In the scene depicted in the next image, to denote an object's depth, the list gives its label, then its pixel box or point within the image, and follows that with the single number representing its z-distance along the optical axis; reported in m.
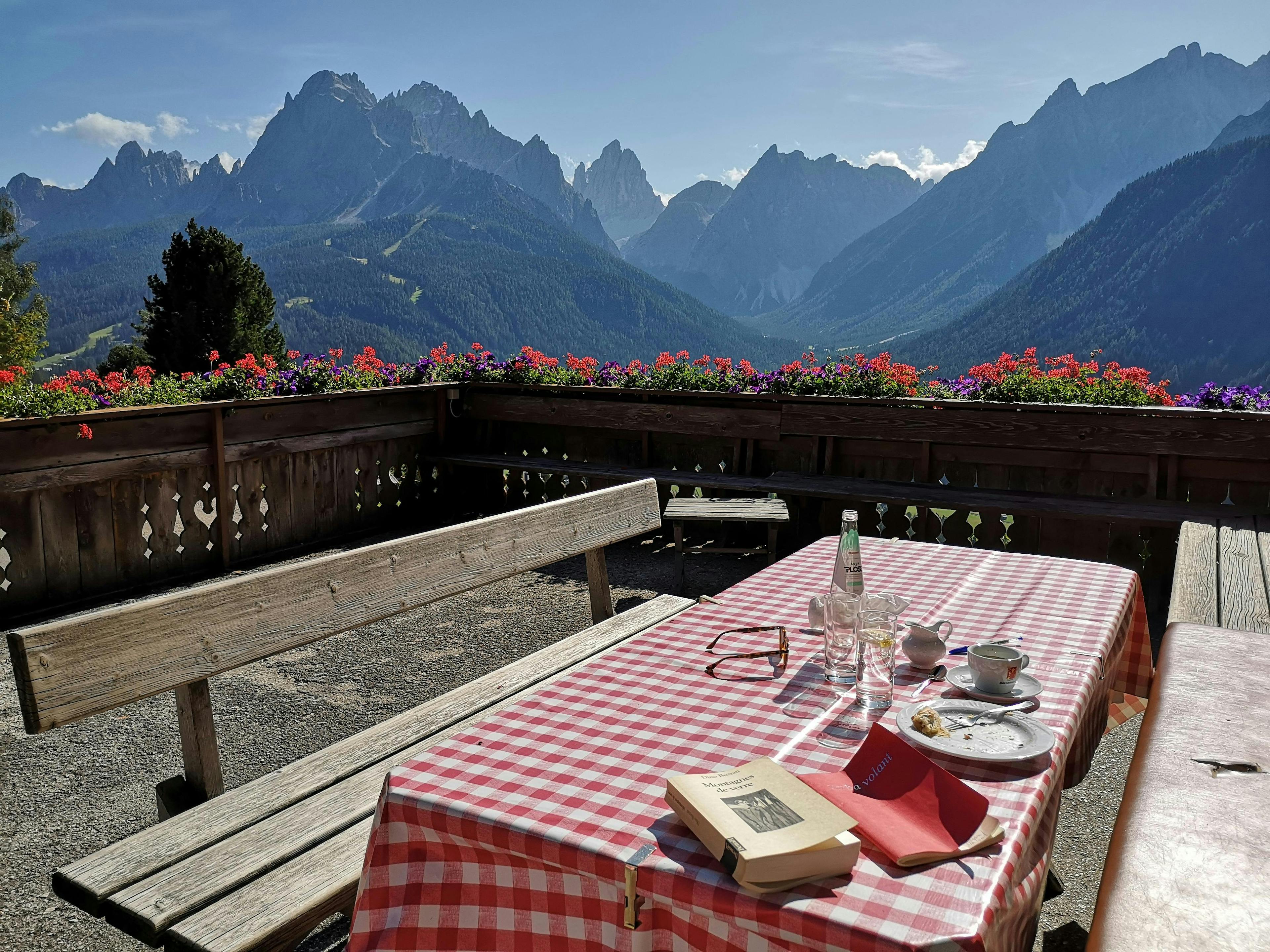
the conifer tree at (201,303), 28.61
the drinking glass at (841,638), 1.83
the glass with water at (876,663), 1.70
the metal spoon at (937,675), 1.82
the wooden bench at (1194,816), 1.18
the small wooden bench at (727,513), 5.68
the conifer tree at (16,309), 33.53
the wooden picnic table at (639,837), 1.10
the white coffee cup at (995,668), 1.73
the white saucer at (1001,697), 1.73
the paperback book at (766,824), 1.10
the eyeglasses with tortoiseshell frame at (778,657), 1.89
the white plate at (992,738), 1.48
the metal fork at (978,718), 1.60
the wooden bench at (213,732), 1.66
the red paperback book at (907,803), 1.19
